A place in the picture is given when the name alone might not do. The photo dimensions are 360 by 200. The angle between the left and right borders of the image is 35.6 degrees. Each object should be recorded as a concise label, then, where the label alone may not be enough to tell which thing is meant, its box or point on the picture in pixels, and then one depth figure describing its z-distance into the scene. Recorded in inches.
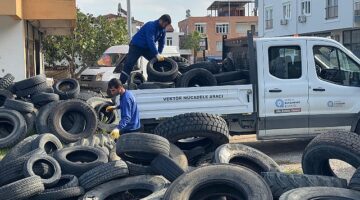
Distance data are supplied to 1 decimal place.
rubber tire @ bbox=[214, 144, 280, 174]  288.0
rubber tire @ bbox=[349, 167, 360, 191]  218.5
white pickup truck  385.7
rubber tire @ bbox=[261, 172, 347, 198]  232.8
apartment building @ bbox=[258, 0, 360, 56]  1668.4
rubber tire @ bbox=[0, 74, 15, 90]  515.5
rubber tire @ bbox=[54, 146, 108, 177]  290.4
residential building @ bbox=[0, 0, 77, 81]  737.0
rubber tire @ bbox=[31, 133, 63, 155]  337.1
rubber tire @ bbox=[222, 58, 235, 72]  431.2
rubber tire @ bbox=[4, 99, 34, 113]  454.0
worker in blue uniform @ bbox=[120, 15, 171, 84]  437.7
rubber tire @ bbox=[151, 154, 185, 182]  257.0
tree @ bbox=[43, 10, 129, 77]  1274.6
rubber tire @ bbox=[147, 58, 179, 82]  411.2
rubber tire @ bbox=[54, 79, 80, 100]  501.0
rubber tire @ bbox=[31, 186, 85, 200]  251.8
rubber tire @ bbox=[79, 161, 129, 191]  261.0
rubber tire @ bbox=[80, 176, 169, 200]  253.9
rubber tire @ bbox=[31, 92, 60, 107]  473.7
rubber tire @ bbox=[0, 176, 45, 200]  247.1
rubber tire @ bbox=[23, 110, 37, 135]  453.7
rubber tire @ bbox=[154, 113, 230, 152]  324.5
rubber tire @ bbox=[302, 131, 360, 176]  265.7
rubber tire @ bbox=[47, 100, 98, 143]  426.0
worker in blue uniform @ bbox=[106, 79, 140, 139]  305.3
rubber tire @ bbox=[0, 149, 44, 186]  277.3
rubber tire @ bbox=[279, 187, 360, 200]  207.7
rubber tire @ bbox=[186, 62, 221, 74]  421.4
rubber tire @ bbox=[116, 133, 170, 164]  270.5
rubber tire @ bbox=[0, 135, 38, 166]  314.0
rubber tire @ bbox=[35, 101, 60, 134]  435.8
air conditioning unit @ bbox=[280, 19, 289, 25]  2107.5
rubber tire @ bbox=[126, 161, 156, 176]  273.8
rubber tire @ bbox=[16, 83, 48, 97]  491.2
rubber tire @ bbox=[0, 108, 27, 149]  428.1
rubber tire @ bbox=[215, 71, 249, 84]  404.2
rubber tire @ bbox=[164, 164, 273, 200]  208.8
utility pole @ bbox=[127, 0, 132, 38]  1141.1
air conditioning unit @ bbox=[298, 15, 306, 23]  1956.2
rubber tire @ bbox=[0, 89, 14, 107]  489.1
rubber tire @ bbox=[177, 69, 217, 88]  397.1
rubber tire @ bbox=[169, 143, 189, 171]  288.7
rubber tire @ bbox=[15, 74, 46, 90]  491.5
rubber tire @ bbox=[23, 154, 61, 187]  266.4
